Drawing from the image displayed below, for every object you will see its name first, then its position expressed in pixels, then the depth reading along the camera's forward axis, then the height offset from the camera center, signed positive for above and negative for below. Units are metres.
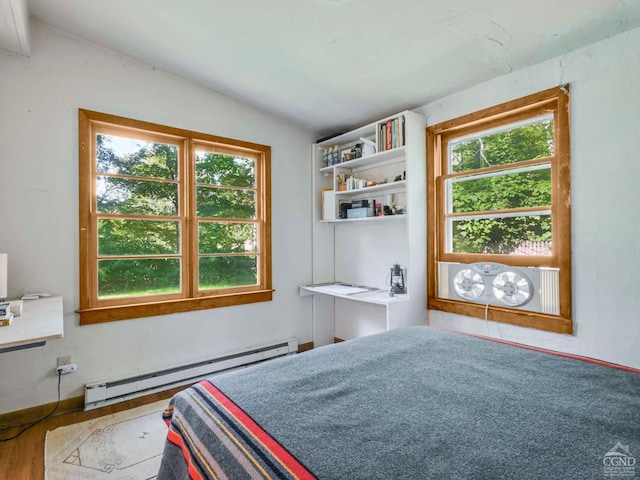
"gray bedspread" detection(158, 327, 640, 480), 0.80 -0.53
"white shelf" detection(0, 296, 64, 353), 1.40 -0.39
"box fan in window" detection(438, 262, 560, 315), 2.29 -0.35
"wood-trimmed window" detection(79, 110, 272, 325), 2.65 +0.20
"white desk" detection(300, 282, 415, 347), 2.78 -0.60
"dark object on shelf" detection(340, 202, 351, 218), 3.57 +0.34
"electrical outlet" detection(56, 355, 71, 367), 2.46 -0.84
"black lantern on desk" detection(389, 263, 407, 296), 3.01 -0.37
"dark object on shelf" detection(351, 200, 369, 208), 3.36 +0.37
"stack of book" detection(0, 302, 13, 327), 1.63 -0.34
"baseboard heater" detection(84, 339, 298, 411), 2.50 -1.10
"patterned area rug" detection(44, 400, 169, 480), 1.81 -1.21
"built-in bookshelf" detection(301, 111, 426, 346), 2.91 +0.19
